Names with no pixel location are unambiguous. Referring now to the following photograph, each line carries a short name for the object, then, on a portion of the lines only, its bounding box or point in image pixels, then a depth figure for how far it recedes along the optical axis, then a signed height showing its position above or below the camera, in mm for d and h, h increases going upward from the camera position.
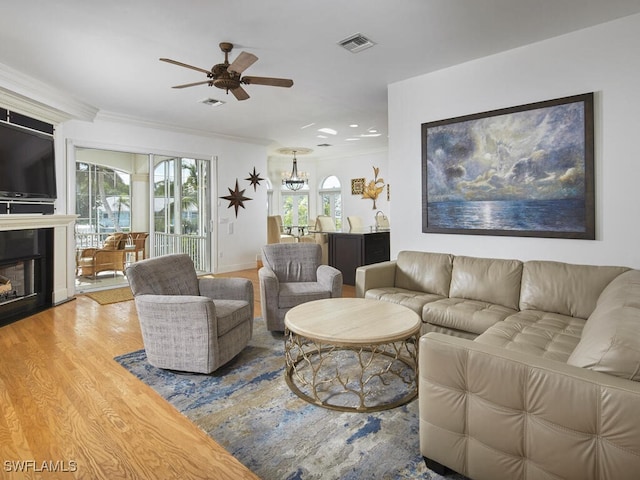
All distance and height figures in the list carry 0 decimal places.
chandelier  9320 +1358
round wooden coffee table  2221 -970
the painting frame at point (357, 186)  9870 +1272
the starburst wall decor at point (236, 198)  7420 +726
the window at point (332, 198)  10577 +1022
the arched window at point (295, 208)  11195 +767
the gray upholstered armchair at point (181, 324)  2619 -660
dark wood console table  5730 -281
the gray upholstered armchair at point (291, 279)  3562 -482
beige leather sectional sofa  1242 -653
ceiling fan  3199 +1400
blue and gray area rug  1730 -1076
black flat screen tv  4070 +842
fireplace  4152 -450
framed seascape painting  3113 +564
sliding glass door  6531 +481
